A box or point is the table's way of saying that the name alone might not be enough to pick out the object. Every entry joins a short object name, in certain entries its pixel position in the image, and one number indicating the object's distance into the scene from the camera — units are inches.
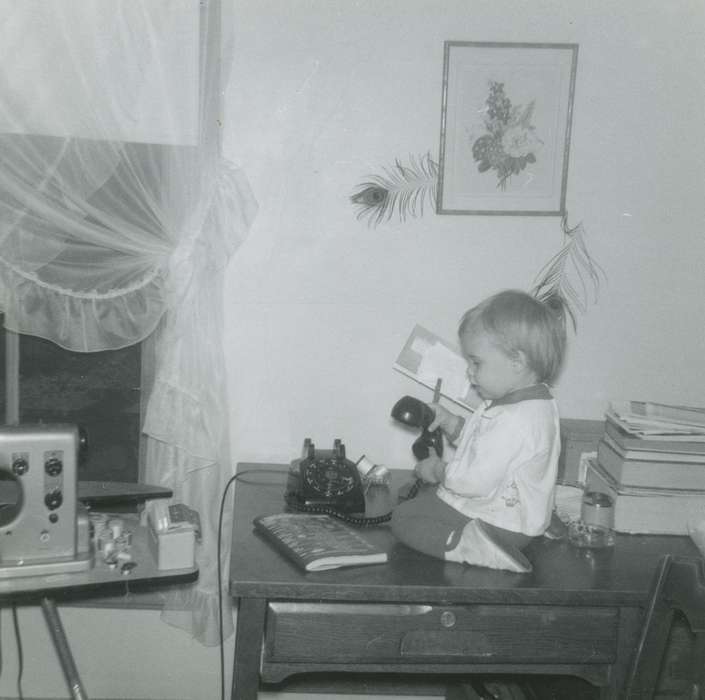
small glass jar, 75.8
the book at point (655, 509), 79.4
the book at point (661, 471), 79.4
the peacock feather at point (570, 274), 92.0
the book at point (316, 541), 66.5
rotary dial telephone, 78.1
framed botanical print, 88.7
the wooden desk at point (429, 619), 64.9
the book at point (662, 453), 79.3
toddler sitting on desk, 72.3
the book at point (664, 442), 79.2
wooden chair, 56.2
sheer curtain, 77.4
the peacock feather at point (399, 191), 90.0
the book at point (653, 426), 79.8
